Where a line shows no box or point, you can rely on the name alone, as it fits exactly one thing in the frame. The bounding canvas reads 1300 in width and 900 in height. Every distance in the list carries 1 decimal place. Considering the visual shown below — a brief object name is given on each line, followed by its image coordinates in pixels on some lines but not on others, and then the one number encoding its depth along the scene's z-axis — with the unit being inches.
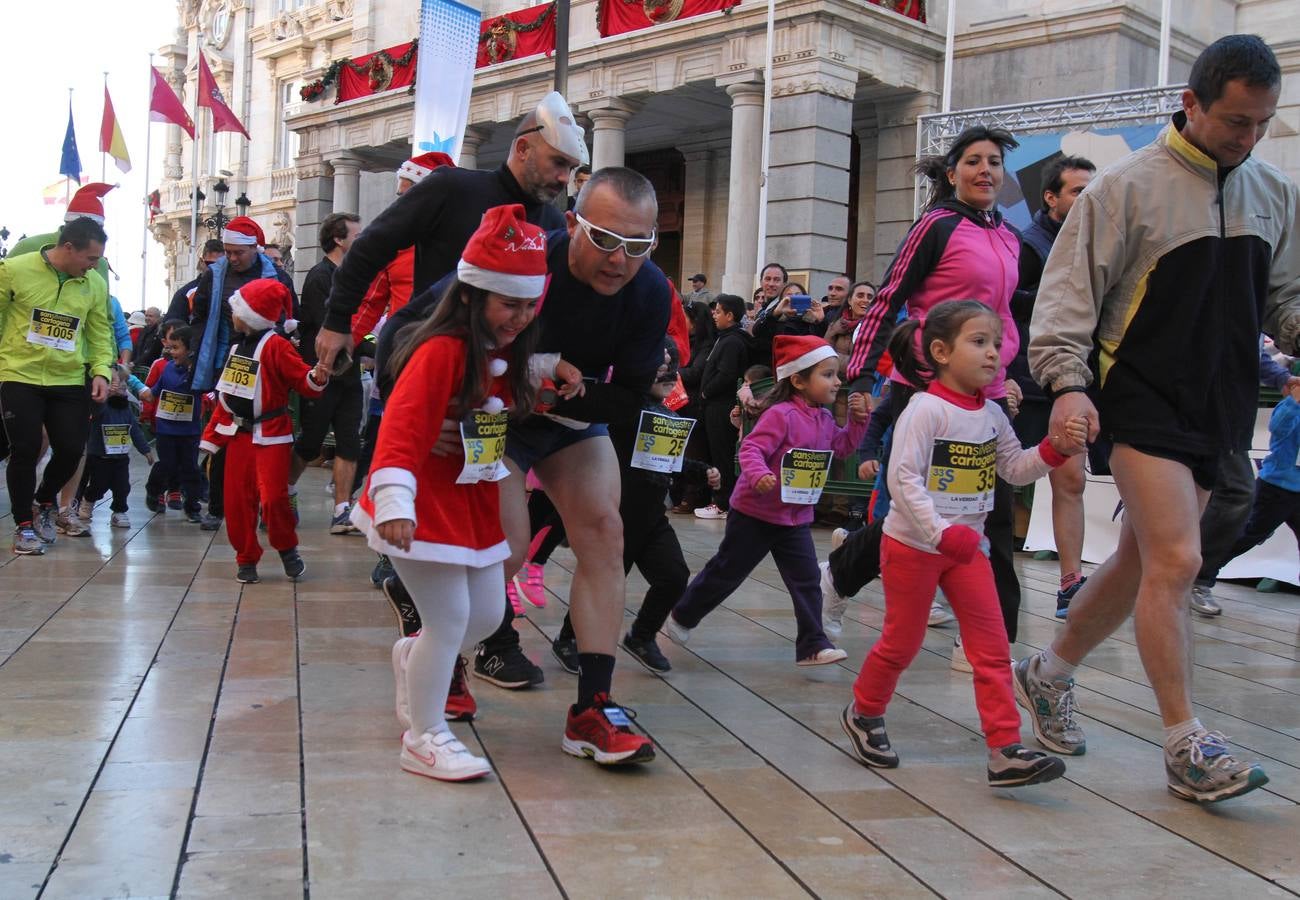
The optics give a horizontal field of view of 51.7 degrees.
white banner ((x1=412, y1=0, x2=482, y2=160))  463.5
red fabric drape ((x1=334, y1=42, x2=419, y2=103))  966.4
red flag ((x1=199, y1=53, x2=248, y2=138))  1250.6
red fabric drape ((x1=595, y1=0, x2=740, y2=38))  733.5
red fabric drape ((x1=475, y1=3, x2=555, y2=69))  822.3
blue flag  1433.3
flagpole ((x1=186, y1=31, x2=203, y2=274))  1573.6
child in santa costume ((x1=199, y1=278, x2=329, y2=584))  294.5
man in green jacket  325.4
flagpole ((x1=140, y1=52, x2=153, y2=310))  1856.9
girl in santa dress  148.7
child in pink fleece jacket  223.1
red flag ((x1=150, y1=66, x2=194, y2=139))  1277.1
